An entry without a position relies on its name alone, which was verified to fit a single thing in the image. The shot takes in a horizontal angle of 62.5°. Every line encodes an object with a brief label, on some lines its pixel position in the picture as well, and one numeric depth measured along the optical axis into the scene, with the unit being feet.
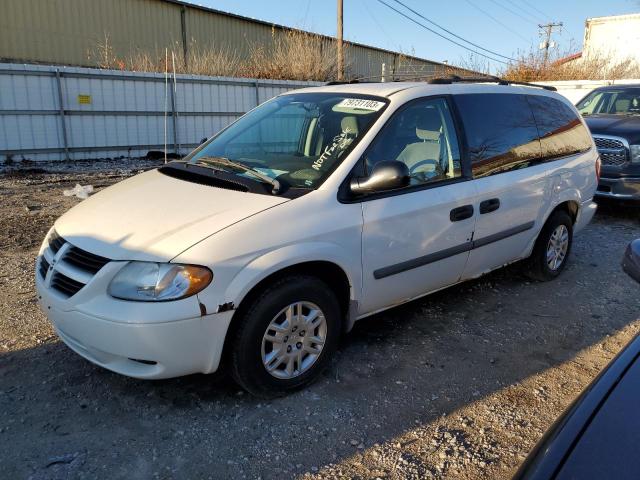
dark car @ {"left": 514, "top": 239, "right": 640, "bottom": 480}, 4.36
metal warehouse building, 58.13
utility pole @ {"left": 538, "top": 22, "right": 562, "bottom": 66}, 164.27
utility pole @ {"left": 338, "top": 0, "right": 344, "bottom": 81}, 59.20
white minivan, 8.48
